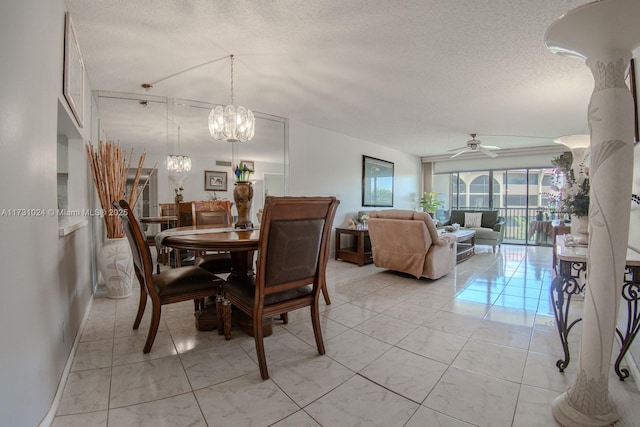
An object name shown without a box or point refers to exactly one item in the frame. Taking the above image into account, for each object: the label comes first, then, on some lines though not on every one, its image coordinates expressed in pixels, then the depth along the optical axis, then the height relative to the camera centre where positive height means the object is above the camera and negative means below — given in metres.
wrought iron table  1.39 -0.44
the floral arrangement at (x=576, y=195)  2.06 +0.08
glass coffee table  4.73 -0.78
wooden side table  4.46 -0.80
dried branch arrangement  2.62 +0.26
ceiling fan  5.02 +1.08
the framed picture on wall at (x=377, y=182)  5.89 +0.49
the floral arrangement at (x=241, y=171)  2.23 +0.26
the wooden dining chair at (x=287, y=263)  1.49 -0.35
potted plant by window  7.50 +0.06
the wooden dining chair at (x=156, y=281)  1.71 -0.53
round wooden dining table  1.63 -0.24
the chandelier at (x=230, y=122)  2.72 +0.80
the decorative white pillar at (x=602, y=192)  1.15 +0.06
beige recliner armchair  3.33 -0.51
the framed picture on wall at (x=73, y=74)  1.77 +0.93
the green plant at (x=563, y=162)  2.69 +0.42
